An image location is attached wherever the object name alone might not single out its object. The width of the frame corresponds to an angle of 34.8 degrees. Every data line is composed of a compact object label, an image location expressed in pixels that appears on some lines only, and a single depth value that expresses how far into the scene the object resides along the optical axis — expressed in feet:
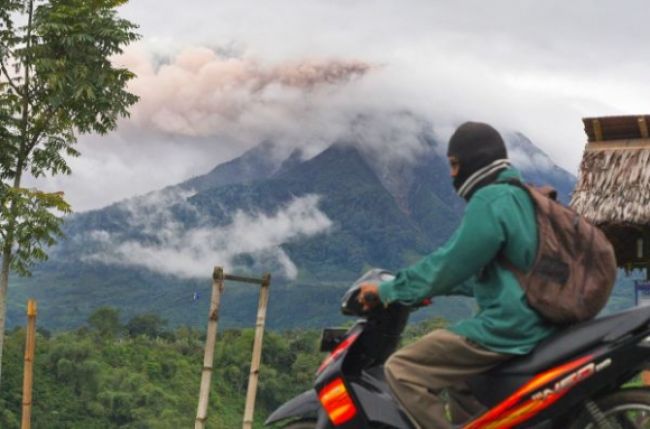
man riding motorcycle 10.69
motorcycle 10.50
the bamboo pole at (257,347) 29.60
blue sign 33.06
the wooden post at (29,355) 33.58
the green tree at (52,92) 72.99
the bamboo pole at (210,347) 28.53
